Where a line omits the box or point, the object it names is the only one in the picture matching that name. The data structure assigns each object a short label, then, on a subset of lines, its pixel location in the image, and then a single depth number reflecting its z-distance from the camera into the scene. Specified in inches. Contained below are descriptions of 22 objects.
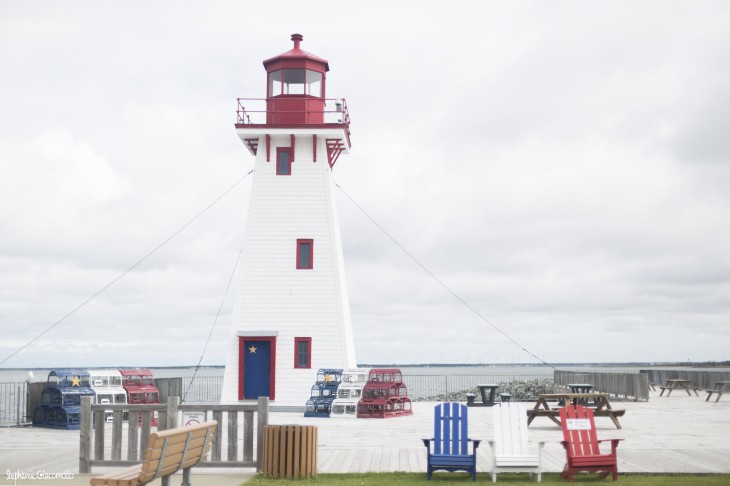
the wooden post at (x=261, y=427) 490.6
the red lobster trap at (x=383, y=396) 955.3
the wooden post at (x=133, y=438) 499.2
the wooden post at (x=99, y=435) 502.9
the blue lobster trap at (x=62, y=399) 849.5
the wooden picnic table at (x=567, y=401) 707.4
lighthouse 1067.9
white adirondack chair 460.8
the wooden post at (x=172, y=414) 492.7
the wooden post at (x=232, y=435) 499.8
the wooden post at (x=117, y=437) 497.7
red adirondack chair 452.4
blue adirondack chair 471.2
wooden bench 352.8
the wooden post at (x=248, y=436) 497.0
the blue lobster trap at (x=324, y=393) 978.1
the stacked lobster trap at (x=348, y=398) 970.1
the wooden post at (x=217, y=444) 495.5
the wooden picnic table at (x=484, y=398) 1176.8
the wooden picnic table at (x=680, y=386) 1375.1
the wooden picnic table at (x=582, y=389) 1054.1
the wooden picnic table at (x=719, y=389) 1175.3
